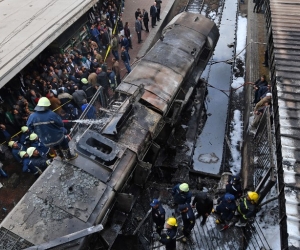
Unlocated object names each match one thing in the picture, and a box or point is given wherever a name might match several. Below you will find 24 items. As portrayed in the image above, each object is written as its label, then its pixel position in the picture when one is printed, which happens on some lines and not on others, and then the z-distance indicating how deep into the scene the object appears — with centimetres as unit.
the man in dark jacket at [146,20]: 1559
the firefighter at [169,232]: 642
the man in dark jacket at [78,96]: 998
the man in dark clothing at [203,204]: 709
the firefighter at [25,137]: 905
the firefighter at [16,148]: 869
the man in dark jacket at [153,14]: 1594
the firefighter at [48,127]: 593
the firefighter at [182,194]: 698
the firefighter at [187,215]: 671
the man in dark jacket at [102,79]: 1100
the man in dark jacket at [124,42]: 1402
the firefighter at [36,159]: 830
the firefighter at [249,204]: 649
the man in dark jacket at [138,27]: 1484
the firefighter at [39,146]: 866
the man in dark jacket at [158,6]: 1657
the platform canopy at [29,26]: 909
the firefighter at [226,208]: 682
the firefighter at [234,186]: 714
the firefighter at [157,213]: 682
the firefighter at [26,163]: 832
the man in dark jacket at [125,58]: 1306
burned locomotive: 561
